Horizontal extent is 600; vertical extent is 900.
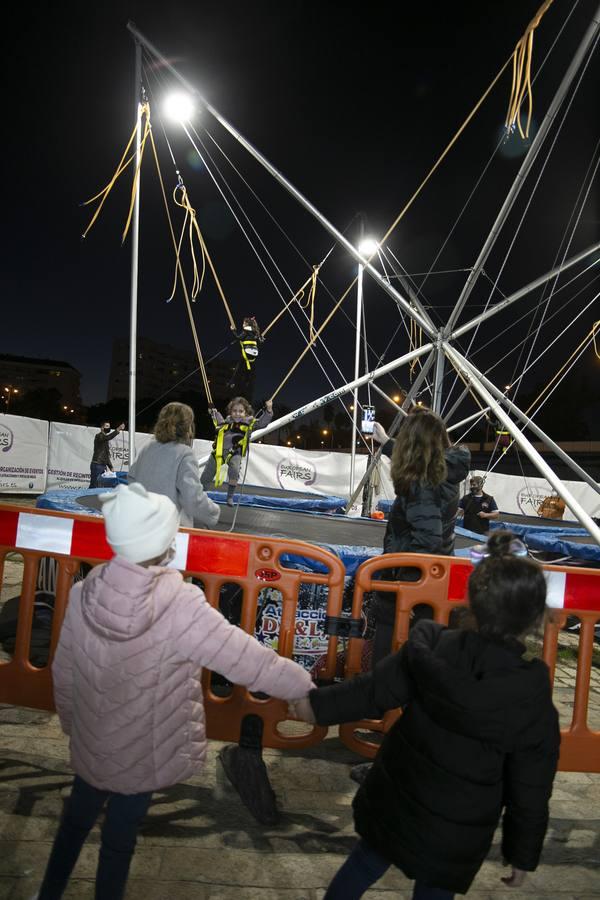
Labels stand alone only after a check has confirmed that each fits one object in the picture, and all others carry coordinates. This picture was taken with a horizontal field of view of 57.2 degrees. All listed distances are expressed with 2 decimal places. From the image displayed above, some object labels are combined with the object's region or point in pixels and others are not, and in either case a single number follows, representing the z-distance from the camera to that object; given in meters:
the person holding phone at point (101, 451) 13.05
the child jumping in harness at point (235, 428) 6.93
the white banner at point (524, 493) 17.17
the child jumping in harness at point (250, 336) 6.25
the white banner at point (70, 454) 15.36
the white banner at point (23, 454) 14.54
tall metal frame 5.08
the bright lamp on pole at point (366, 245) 11.16
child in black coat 1.44
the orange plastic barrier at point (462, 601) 2.72
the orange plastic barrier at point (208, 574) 2.71
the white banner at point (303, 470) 16.36
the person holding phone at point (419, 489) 2.95
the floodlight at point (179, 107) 6.70
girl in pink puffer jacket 1.58
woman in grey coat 3.63
